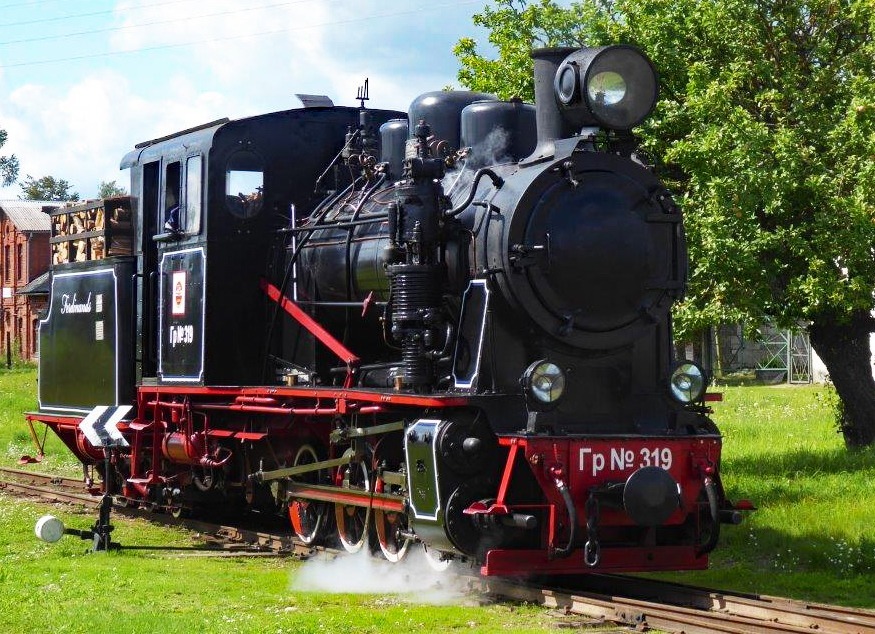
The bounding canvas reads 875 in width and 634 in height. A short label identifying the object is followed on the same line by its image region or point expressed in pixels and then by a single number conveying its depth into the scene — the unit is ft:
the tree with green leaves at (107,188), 317.83
